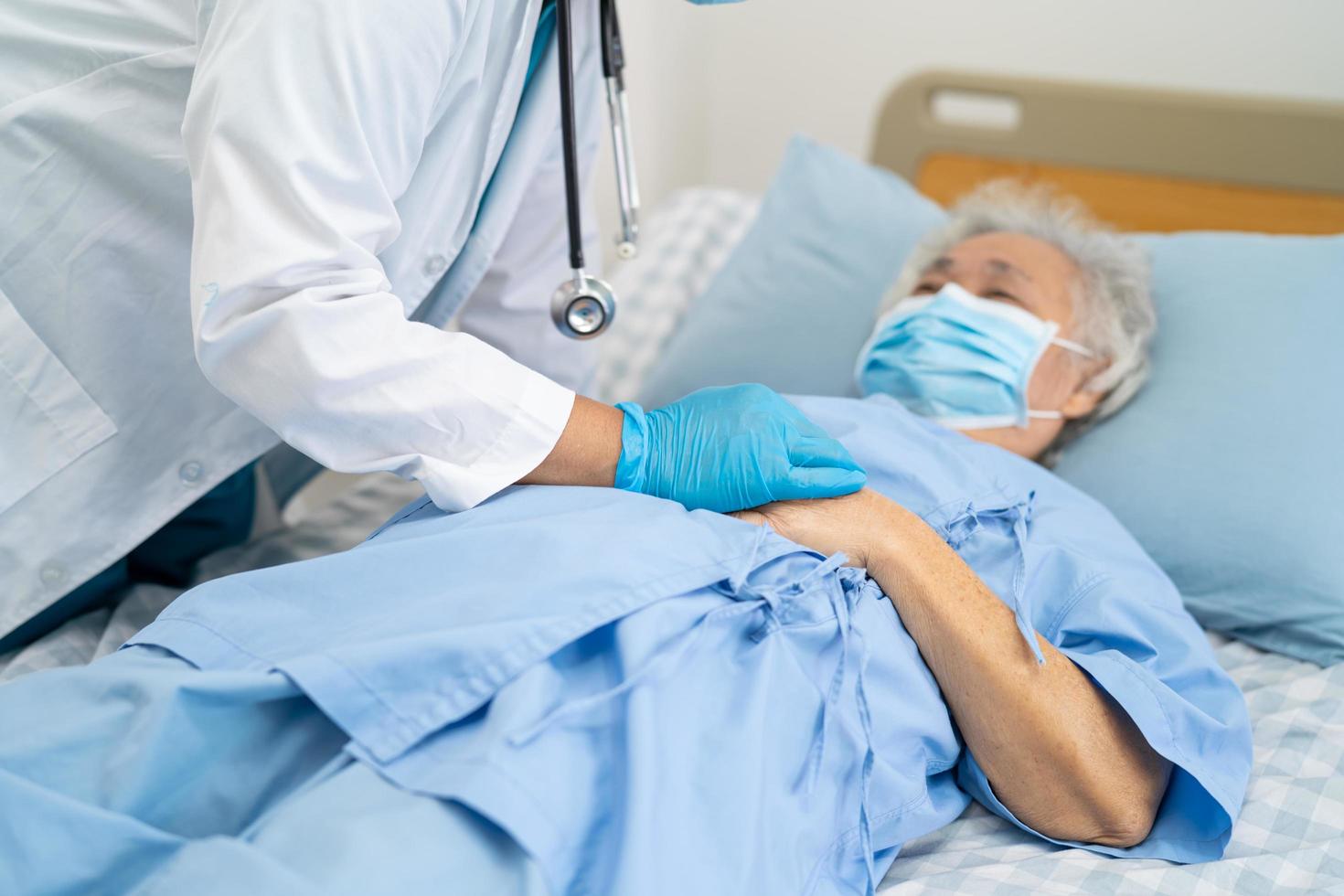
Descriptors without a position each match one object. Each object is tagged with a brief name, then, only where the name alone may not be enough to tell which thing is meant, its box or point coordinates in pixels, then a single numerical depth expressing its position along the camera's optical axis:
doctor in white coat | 0.92
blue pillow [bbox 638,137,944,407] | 1.81
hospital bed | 1.07
